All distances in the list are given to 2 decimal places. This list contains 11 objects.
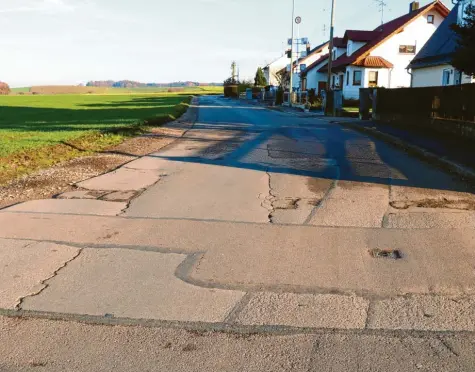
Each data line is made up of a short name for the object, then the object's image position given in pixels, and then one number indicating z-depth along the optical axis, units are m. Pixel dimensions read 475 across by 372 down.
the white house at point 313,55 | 74.31
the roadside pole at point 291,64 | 47.50
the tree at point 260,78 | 115.12
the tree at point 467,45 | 13.73
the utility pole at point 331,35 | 32.84
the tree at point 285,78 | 70.10
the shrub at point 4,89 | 123.94
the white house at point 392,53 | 46.25
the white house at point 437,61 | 28.83
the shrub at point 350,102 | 44.24
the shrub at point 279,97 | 54.70
